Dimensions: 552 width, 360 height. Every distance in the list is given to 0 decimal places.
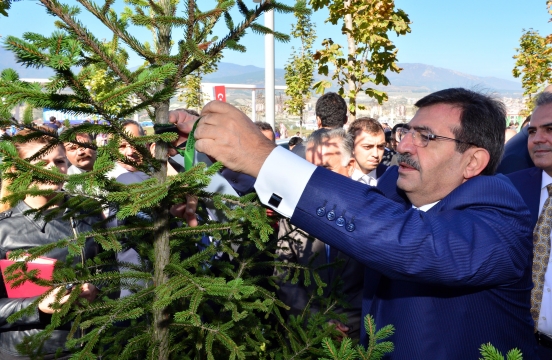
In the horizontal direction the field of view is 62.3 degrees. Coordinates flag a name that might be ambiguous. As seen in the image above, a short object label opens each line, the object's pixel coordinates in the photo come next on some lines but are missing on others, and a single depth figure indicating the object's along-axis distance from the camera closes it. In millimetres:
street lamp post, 7422
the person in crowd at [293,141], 7212
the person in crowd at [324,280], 3090
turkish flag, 9055
